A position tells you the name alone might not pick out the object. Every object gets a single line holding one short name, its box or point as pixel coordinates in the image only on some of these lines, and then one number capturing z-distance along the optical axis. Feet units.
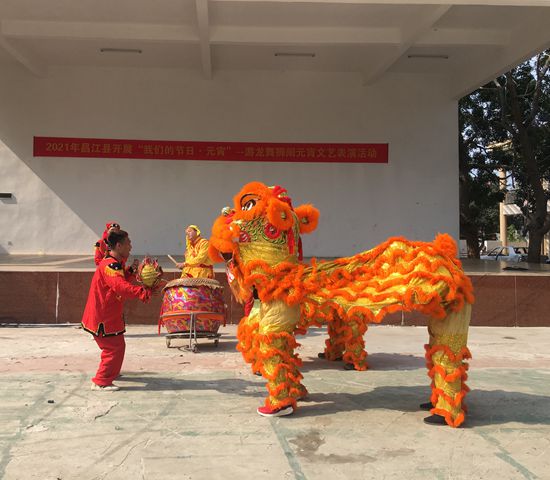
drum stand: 20.06
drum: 20.18
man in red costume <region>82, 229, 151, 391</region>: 14.80
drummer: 22.54
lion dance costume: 11.98
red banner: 39.42
